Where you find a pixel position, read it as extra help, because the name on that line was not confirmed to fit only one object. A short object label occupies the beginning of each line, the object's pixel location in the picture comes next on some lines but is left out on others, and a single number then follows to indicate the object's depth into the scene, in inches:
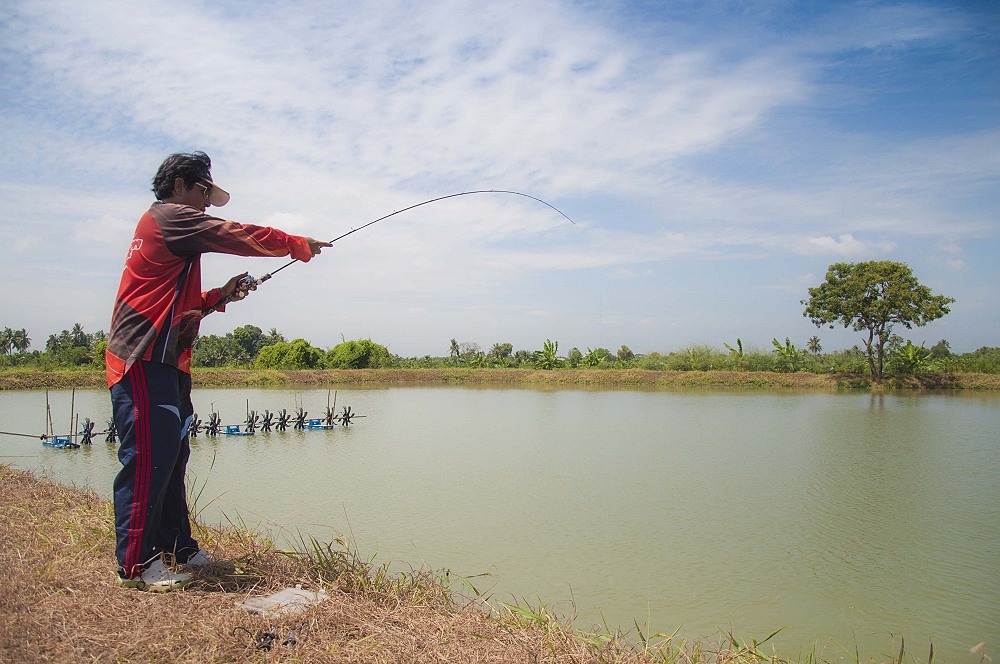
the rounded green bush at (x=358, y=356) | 987.3
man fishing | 77.5
